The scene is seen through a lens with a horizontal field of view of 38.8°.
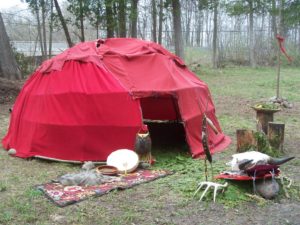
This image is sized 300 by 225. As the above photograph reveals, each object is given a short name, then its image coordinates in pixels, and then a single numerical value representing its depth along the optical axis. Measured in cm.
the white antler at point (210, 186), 495
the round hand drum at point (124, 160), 604
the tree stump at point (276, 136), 702
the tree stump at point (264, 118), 800
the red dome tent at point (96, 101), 651
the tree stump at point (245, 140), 661
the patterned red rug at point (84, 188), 495
